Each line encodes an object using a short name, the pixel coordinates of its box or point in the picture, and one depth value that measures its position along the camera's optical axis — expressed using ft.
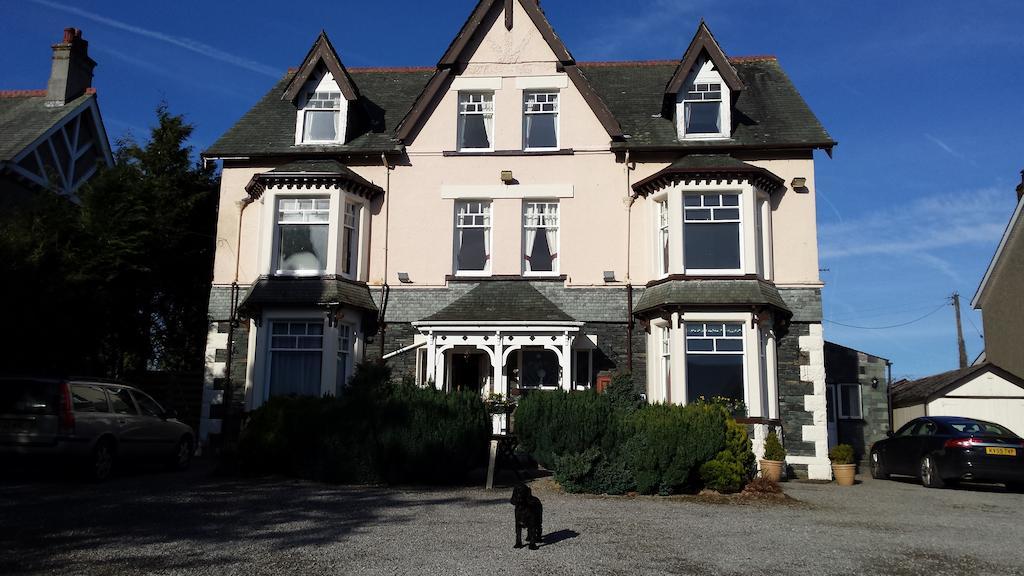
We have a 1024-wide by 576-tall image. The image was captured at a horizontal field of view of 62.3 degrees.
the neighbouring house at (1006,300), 94.17
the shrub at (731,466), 43.29
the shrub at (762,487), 44.34
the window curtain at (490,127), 66.54
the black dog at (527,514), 27.96
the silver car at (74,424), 41.39
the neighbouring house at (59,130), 82.69
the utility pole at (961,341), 149.94
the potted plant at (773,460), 54.13
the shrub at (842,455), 56.29
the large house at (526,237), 59.31
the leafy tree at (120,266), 50.16
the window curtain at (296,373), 61.72
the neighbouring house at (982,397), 77.61
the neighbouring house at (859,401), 71.10
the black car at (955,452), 49.85
